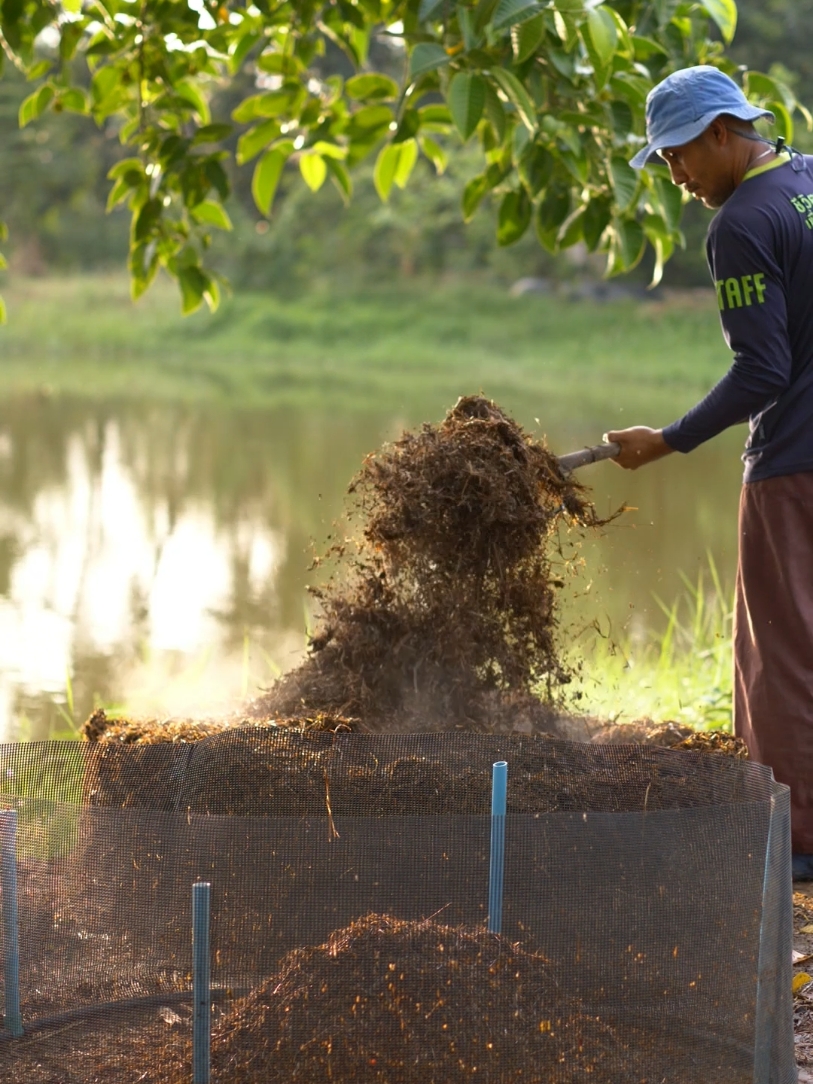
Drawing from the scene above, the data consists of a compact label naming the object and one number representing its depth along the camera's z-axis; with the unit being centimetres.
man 997
